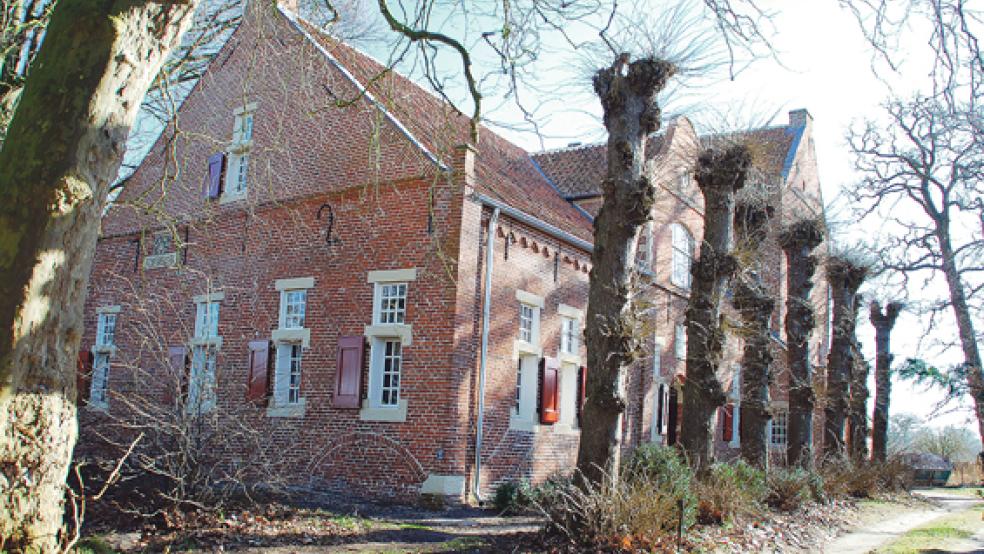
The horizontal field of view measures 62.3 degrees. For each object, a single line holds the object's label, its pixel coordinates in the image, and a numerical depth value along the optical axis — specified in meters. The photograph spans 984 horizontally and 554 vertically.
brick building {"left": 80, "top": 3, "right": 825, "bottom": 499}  13.60
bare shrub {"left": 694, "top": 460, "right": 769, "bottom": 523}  11.05
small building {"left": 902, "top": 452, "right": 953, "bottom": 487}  33.03
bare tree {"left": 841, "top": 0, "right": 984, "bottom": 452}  9.20
